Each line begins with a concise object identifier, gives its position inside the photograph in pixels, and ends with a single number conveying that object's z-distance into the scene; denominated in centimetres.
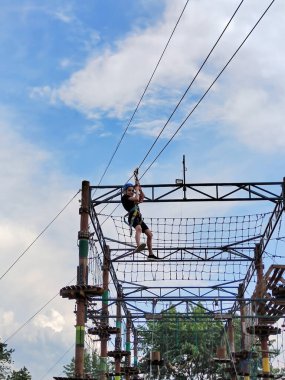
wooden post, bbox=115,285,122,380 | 2361
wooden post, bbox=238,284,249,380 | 2294
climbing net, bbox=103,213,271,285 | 2102
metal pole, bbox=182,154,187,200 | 1655
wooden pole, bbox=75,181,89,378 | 1491
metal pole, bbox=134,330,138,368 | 3041
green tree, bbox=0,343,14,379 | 3900
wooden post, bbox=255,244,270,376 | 2043
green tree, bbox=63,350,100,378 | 2693
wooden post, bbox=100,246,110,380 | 2084
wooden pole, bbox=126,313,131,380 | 2743
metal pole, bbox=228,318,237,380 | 2575
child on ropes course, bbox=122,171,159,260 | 1398
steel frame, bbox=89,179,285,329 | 1648
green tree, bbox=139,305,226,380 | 4478
